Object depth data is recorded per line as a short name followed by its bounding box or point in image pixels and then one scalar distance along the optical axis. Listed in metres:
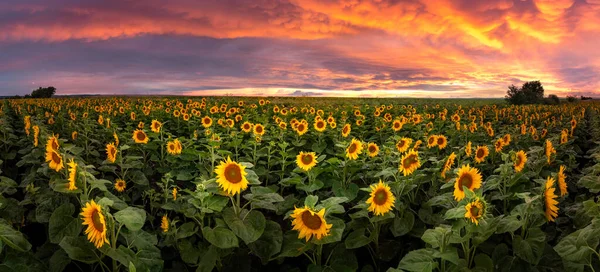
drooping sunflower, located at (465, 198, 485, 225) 2.93
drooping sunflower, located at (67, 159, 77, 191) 3.38
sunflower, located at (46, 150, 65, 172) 4.21
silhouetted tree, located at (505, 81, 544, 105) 46.62
